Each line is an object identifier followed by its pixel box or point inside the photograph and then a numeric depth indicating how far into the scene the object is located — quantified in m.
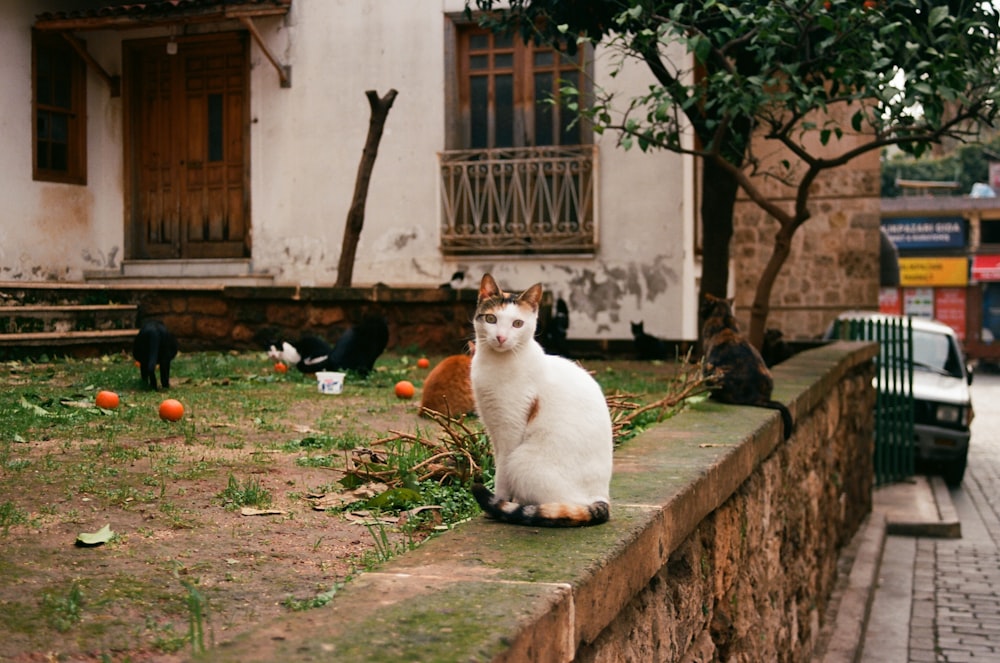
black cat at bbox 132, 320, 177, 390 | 6.38
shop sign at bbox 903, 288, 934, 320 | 34.78
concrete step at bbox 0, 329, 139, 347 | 8.41
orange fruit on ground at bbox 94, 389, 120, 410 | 5.41
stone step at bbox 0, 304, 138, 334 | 8.77
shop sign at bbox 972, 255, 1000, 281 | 33.47
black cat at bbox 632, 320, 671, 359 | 10.55
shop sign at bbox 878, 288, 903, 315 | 35.47
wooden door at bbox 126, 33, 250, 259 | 13.91
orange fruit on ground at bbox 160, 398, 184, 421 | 5.05
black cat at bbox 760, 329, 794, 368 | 9.64
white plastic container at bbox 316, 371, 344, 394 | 6.70
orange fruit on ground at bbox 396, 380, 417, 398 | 6.41
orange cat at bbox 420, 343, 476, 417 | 5.28
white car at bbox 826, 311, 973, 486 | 11.61
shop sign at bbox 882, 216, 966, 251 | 34.16
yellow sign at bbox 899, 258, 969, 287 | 34.06
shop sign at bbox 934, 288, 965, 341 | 34.41
